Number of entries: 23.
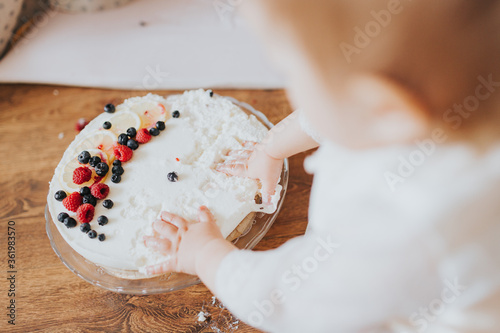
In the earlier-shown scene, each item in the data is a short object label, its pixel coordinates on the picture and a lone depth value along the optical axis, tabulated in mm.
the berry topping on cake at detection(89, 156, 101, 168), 899
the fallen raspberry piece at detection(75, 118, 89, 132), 1107
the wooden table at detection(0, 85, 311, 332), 839
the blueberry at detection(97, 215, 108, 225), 830
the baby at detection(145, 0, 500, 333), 367
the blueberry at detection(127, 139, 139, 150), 927
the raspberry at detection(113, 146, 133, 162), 910
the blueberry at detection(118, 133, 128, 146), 932
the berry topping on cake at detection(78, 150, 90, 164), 898
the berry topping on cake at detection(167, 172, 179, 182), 871
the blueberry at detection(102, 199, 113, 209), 846
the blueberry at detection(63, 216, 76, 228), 835
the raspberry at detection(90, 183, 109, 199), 858
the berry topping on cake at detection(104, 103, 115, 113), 1005
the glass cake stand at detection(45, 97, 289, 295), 804
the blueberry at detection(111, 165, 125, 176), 885
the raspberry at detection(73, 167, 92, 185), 875
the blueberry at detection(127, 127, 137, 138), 947
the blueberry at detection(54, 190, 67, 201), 879
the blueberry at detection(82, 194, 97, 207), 855
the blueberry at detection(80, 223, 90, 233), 826
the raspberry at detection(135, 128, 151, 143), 939
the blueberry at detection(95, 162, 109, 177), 886
